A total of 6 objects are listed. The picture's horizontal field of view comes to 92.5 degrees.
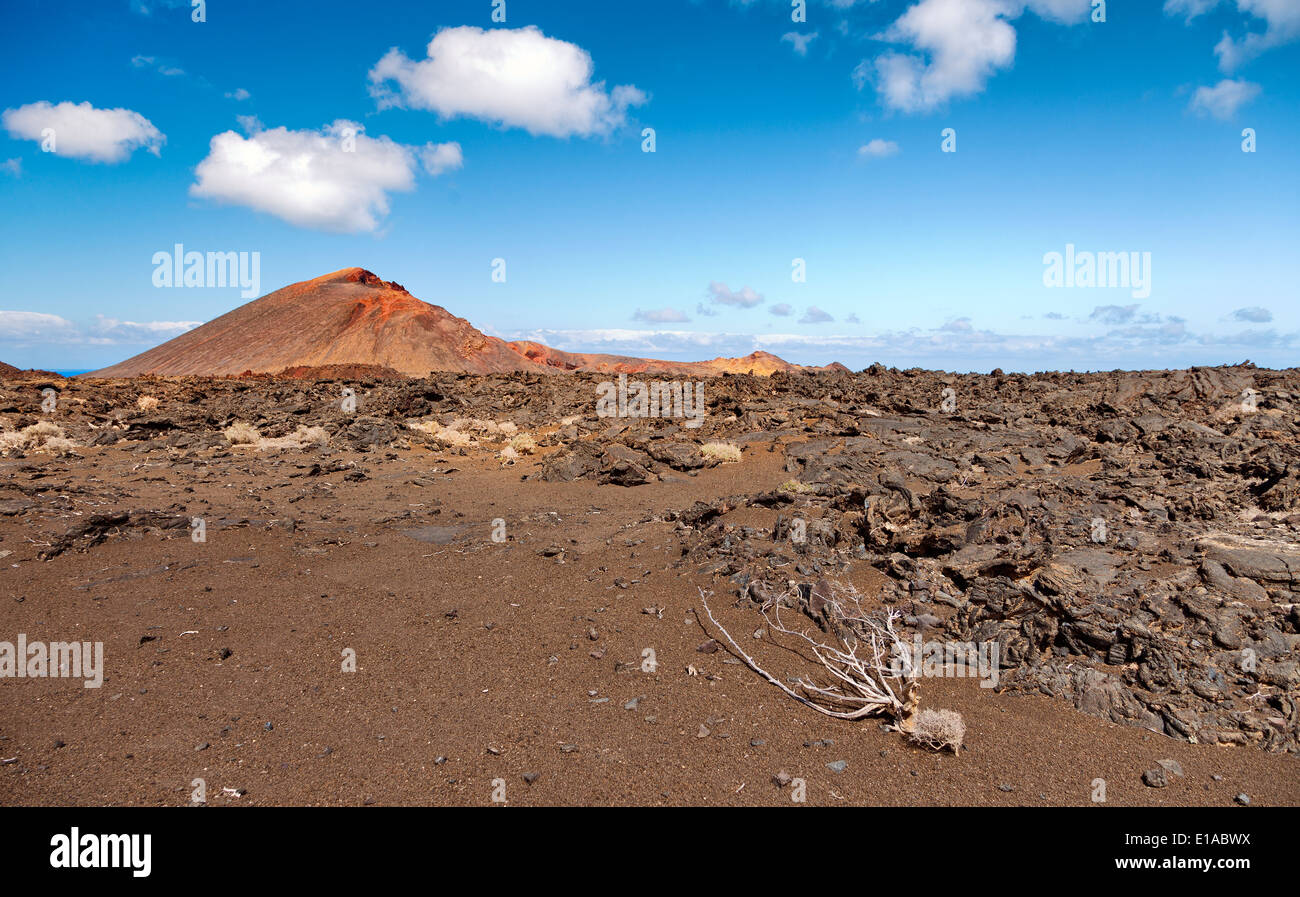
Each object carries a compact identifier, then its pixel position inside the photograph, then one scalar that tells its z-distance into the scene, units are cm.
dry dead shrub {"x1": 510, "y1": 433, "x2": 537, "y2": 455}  1641
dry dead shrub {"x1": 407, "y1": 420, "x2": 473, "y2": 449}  1716
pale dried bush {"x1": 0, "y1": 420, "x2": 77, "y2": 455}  1391
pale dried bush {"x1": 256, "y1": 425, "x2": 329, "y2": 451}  1586
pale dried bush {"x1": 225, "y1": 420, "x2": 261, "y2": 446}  1636
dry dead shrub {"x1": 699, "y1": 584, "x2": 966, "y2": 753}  442
